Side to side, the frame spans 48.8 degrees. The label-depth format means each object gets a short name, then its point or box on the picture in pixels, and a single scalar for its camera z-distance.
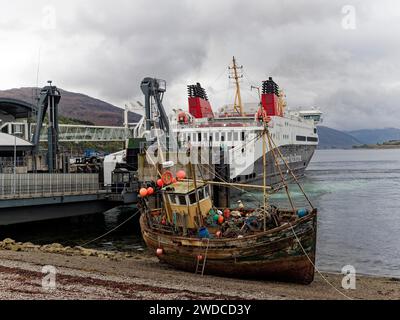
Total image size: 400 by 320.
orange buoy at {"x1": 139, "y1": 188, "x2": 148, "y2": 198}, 19.53
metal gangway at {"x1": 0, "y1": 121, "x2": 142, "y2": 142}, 45.00
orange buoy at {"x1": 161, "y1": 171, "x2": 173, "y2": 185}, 19.78
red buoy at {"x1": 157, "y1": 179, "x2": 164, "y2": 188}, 20.16
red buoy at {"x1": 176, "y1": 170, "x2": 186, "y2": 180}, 19.62
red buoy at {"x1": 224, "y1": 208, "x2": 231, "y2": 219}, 20.73
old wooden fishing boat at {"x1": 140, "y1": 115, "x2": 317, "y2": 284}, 16.69
